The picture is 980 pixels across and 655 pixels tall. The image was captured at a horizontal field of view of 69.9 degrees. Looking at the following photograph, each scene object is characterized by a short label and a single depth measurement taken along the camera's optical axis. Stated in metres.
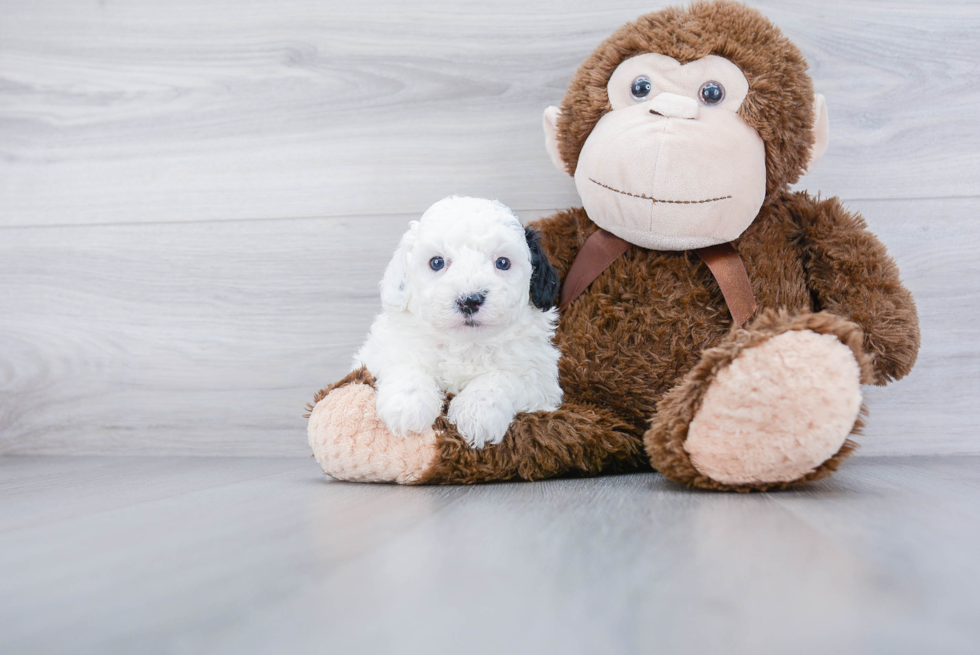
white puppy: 0.79
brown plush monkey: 0.82
